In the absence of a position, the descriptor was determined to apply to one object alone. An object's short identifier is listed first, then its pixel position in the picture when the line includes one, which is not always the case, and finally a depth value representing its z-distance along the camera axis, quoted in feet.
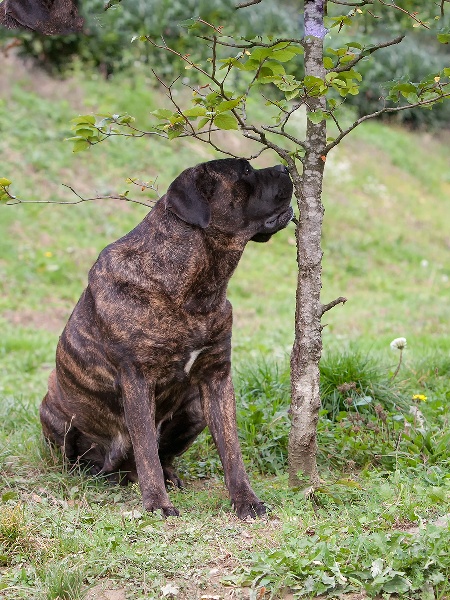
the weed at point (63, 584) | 18.28
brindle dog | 25.38
